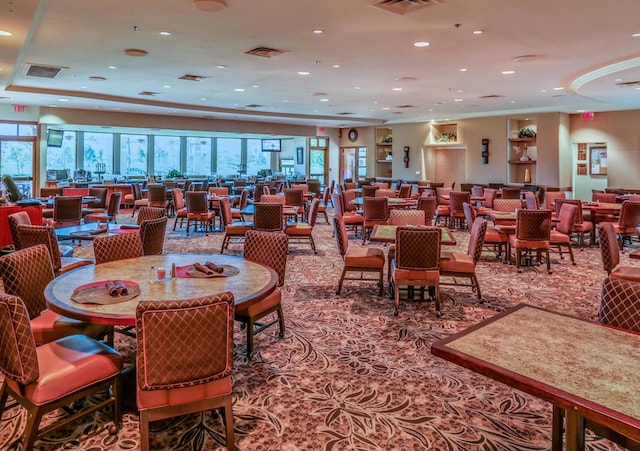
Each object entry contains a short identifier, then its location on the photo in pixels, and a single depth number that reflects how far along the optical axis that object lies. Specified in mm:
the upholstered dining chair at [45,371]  2260
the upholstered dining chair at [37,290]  3080
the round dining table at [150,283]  2584
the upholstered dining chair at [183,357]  2236
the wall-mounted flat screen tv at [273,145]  22547
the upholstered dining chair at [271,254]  4011
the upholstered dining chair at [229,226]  7953
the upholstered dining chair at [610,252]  4867
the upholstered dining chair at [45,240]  4621
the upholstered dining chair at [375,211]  8969
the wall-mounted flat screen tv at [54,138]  14369
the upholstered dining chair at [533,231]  6629
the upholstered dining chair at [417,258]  4770
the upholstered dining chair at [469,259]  5094
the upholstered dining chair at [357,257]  5402
